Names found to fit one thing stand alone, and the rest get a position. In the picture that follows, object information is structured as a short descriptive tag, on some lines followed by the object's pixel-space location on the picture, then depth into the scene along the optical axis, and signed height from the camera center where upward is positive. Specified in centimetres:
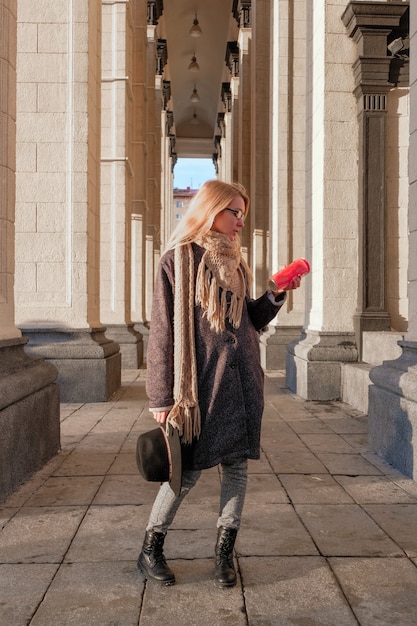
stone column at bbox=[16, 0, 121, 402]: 859 +145
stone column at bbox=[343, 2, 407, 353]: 905 +199
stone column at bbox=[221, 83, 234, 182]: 2659 +757
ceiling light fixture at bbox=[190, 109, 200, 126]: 4076 +1150
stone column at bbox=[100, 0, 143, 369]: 1305 +294
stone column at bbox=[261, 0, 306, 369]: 1260 +299
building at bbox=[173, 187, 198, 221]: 9788 +1610
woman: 300 -26
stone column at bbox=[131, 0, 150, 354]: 1672 +341
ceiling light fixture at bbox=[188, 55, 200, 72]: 2811 +1016
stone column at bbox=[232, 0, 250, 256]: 2008 +621
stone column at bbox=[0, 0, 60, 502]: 471 -38
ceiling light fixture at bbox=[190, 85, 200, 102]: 3356 +1073
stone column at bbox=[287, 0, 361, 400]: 913 +128
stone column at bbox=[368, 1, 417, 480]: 495 -62
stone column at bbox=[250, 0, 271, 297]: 1658 +391
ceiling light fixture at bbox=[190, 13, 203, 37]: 2412 +1001
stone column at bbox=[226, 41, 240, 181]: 2358 +772
